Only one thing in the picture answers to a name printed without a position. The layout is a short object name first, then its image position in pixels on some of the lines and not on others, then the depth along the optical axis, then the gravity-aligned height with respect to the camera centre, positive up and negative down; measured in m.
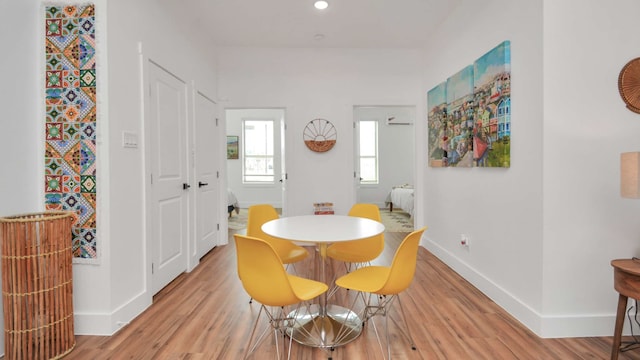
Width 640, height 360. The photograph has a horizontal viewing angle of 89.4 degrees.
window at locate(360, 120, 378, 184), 8.48 +0.48
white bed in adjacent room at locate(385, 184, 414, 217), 6.62 -0.62
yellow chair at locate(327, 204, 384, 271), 2.61 -0.66
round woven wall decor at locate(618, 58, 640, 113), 2.09 +0.54
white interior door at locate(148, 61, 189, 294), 2.84 -0.03
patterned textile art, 2.20 +0.40
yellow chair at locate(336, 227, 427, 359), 1.84 -0.67
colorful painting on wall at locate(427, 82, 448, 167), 3.75 +0.55
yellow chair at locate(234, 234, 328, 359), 1.70 -0.57
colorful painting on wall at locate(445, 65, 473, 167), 3.10 +0.53
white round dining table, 2.05 -0.48
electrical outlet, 3.25 -0.72
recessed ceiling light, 3.31 +1.72
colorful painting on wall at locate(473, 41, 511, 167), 2.53 +0.51
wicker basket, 1.83 -0.66
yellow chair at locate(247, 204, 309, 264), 2.67 -0.56
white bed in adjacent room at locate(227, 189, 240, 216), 6.72 -0.65
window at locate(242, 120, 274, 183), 8.57 +0.51
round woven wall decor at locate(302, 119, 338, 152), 4.70 +0.57
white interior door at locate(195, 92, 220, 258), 3.86 -0.06
